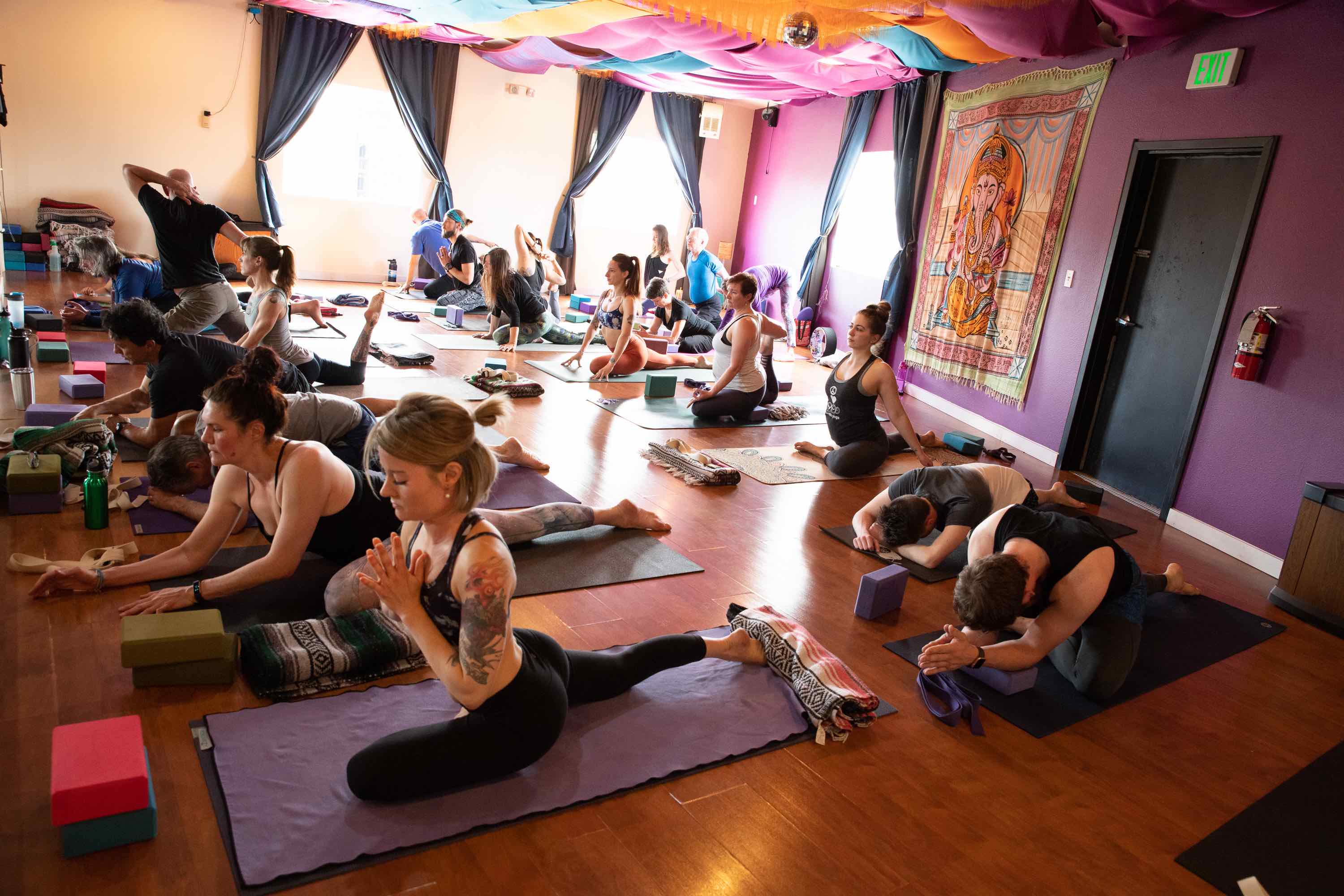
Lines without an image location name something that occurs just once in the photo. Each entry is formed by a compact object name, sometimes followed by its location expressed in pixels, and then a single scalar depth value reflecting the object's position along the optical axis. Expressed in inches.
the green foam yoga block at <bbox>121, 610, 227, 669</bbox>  91.0
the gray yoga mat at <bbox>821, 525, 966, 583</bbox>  151.0
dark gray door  197.6
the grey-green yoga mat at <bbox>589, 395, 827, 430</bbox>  228.5
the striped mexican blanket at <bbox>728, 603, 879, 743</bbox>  101.7
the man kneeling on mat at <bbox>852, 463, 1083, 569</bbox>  141.5
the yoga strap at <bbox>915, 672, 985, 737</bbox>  107.7
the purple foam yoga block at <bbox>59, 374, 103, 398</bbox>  185.8
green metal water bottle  126.6
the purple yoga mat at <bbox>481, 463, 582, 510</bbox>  157.9
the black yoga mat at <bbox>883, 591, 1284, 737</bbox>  112.8
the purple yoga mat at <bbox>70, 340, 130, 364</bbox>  225.1
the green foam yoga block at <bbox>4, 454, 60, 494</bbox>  130.6
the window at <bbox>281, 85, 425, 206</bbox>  380.5
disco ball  176.1
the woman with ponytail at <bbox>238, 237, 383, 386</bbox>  182.5
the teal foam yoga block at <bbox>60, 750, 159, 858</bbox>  70.8
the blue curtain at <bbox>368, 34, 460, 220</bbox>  374.6
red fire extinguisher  179.5
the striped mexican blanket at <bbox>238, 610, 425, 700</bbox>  96.1
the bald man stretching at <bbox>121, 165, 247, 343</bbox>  198.8
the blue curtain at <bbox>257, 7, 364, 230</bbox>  353.7
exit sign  190.1
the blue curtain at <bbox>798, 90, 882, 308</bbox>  354.3
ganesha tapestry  244.7
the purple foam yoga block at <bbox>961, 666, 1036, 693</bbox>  114.7
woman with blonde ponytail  71.2
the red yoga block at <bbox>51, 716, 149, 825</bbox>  69.4
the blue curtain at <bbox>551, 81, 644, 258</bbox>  420.8
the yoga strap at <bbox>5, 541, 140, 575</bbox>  112.9
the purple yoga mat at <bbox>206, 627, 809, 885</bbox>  76.4
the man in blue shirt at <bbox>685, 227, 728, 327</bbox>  325.1
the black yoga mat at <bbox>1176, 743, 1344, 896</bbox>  87.1
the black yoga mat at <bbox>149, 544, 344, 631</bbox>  108.7
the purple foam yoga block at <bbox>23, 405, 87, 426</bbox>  159.9
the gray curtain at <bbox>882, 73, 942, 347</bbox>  315.3
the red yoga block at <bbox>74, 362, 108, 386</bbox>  197.9
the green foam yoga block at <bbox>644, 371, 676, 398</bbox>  253.3
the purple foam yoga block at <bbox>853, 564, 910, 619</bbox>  130.3
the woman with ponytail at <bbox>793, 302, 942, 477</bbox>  194.9
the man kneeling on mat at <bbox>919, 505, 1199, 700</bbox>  103.0
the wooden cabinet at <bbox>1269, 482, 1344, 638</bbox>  150.1
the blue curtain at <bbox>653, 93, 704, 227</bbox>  433.4
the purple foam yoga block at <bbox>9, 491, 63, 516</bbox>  131.6
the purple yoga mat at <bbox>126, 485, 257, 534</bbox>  131.6
